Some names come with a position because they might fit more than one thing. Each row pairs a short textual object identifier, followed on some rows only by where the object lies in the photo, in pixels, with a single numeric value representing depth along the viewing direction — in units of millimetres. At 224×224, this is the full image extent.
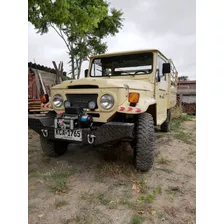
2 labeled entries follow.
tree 3850
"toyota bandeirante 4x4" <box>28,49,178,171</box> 2428
